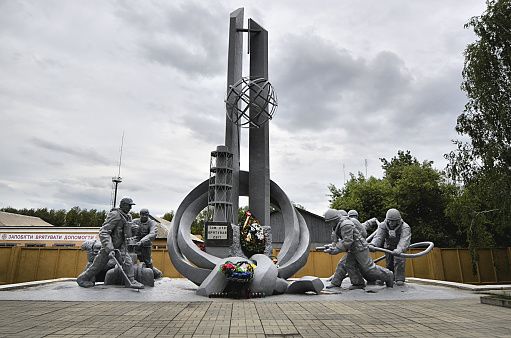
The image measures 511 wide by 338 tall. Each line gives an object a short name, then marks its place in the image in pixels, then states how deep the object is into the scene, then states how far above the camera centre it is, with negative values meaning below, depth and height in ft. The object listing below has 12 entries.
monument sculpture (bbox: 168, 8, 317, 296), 34.89 +5.84
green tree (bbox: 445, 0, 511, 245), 51.60 +19.07
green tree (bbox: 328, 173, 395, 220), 104.06 +15.19
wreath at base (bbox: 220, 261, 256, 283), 32.55 -1.91
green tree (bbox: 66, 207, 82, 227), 217.54 +19.24
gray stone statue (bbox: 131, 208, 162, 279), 45.62 +2.04
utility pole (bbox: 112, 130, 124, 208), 106.39 +19.91
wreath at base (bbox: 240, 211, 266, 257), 41.83 +1.34
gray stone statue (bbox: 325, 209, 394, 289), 36.81 +0.08
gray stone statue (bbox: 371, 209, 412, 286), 40.75 +1.62
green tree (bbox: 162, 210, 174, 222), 257.30 +25.20
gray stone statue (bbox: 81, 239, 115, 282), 42.45 +0.13
